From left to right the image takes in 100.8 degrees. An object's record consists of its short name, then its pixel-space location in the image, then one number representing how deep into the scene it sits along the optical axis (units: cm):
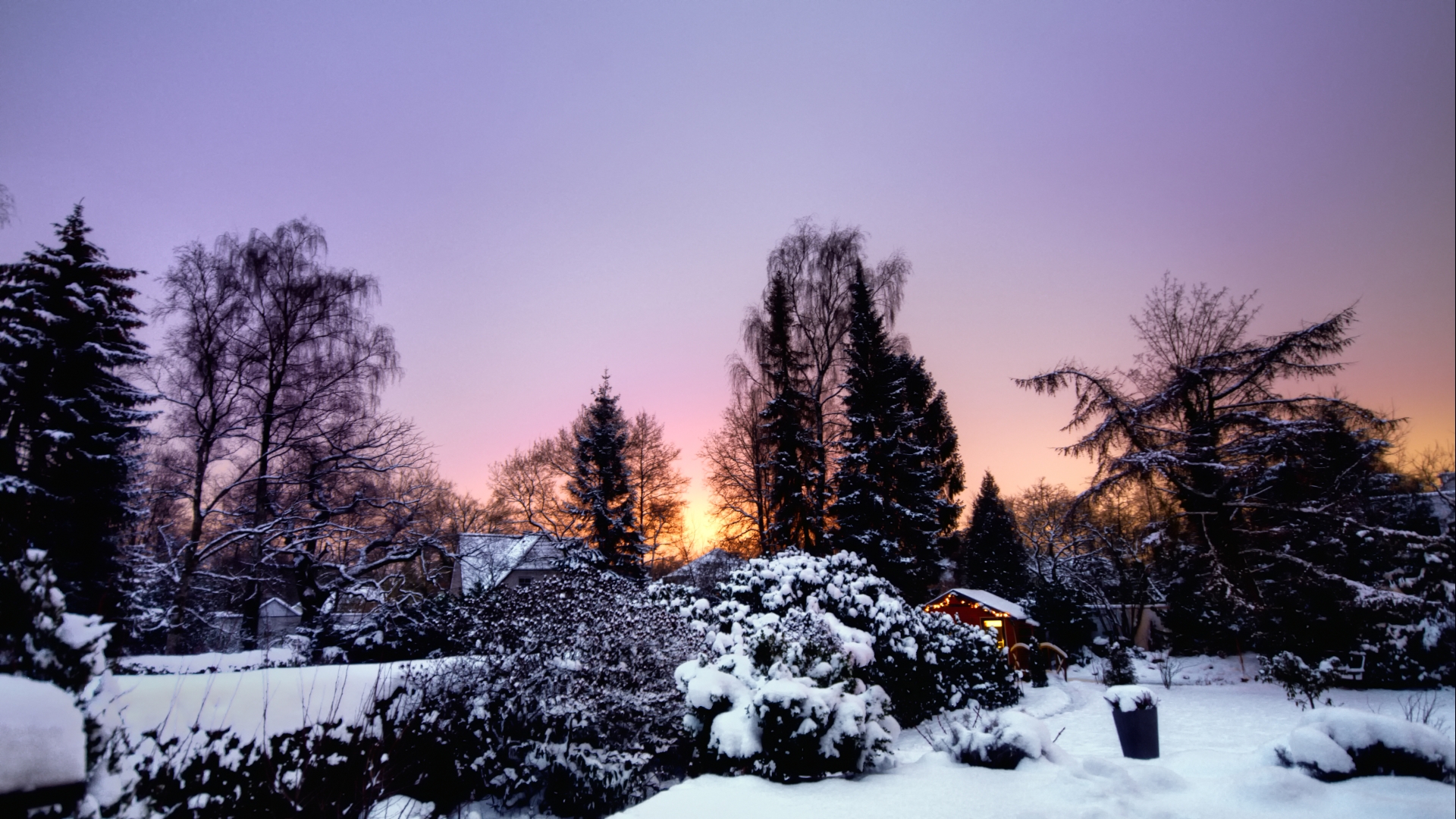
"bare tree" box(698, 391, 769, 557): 2009
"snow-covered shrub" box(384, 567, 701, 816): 549
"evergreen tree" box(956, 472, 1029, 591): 2595
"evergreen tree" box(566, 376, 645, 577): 1881
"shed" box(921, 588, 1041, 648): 1819
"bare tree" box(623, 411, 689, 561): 2211
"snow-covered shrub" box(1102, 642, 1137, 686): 1313
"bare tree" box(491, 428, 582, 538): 2108
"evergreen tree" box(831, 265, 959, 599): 1649
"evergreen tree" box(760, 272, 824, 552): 1758
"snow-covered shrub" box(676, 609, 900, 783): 491
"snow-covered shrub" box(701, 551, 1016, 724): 979
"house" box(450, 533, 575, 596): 1395
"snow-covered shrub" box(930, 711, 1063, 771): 471
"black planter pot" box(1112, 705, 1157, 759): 538
